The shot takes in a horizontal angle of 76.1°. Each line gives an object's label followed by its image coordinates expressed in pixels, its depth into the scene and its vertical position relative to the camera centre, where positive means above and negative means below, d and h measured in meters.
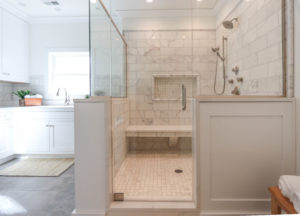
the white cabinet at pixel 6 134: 2.93 -0.44
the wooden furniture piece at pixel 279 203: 1.06 -0.56
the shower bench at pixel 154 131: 2.52 -0.32
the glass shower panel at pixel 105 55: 1.73 +0.55
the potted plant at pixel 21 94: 3.61 +0.24
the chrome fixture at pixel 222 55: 1.82 +0.51
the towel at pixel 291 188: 1.02 -0.48
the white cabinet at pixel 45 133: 3.21 -0.45
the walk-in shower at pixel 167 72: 1.75 +0.37
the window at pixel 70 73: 3.88 +0.68
